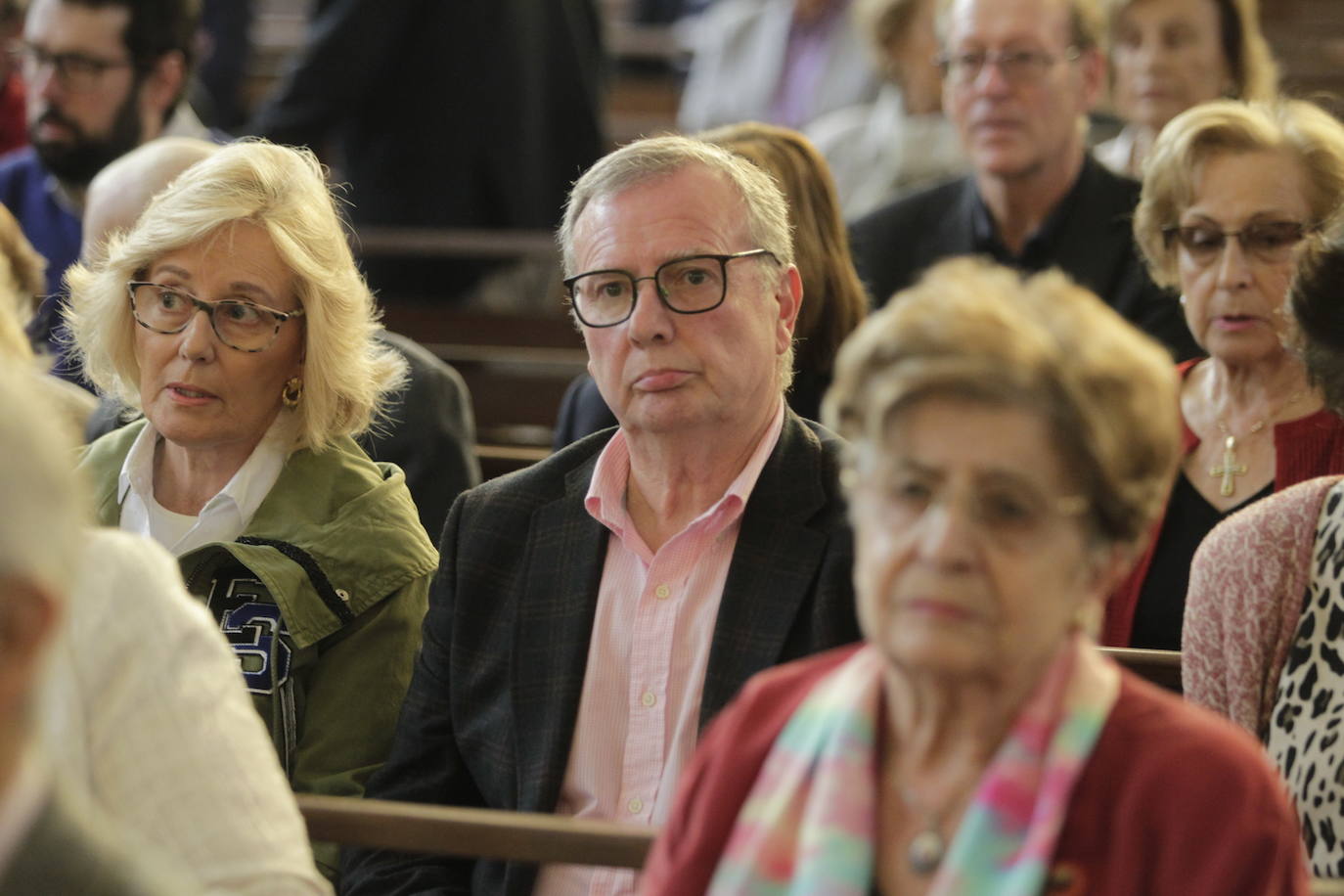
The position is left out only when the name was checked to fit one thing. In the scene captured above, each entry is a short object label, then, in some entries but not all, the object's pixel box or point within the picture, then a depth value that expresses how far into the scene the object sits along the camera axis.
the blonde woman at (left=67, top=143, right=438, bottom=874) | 4.60
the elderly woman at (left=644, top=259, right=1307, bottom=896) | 2.79
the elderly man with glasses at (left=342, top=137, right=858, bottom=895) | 4.23
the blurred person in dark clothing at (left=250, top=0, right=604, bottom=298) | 9.62
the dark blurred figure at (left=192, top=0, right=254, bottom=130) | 13.20
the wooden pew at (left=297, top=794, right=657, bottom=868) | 3.51
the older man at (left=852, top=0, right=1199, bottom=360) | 7.14
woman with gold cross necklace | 5.31
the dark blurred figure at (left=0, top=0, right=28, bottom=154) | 10.24
